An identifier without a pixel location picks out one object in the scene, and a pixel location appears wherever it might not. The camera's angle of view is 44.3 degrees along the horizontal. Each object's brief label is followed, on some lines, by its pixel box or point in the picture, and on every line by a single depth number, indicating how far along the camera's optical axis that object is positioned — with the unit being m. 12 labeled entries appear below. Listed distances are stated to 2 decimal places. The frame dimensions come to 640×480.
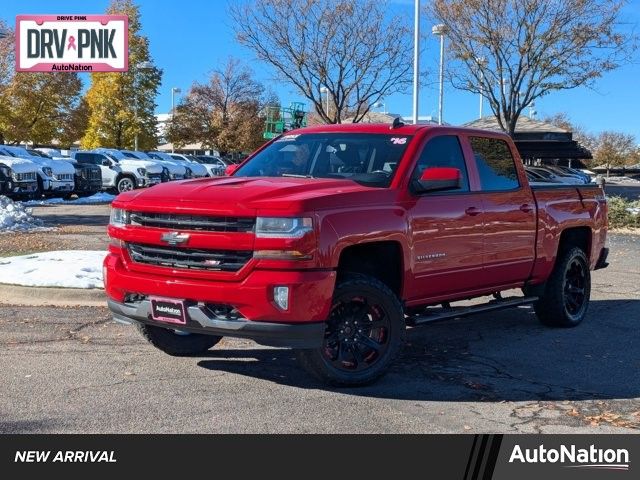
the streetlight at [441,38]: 27.16
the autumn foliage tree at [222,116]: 56.66
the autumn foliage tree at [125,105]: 44.22
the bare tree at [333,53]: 28.19
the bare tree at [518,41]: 26.36
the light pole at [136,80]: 43.12
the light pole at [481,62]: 28.38
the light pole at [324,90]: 30.28
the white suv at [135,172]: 28.30
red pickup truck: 5.20
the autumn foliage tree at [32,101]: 40.81
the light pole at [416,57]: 25.09
